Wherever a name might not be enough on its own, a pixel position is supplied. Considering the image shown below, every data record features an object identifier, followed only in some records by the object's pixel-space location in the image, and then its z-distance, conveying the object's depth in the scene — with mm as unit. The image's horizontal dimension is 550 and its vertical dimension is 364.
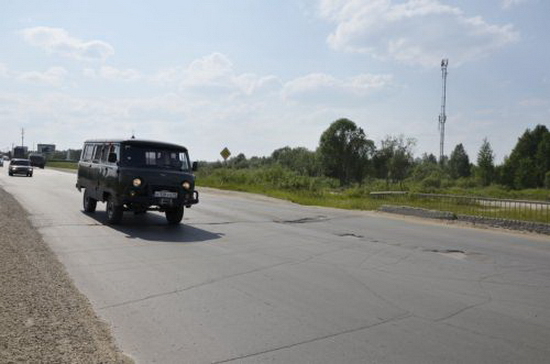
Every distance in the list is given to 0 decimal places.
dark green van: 13219
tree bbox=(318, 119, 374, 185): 99125
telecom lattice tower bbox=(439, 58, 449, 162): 65125
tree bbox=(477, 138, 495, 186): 79438
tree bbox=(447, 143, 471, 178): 114062
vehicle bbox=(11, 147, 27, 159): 79312
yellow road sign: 42969
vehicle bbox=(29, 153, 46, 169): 73938
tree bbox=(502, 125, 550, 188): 79250
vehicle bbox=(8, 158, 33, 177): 42094
